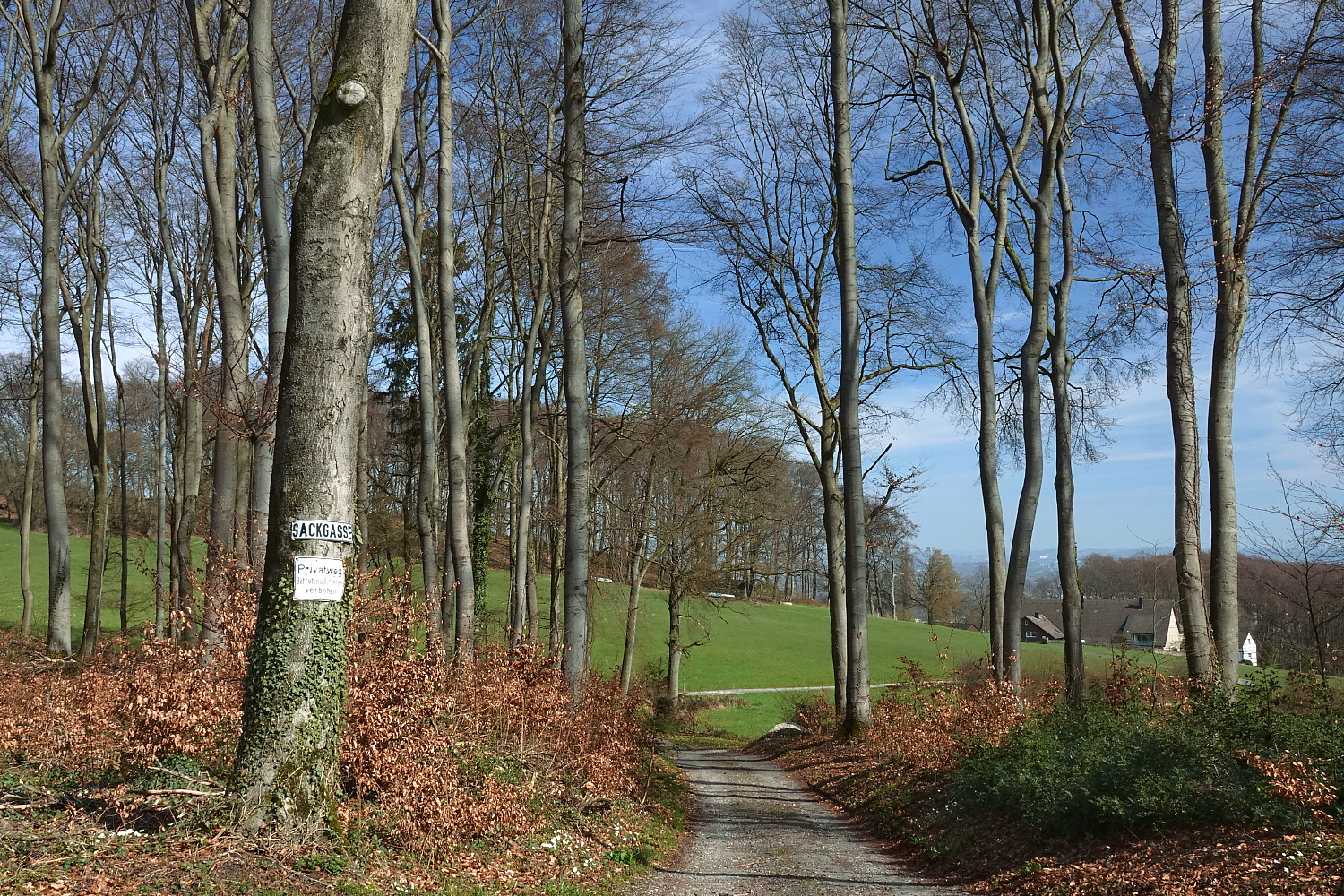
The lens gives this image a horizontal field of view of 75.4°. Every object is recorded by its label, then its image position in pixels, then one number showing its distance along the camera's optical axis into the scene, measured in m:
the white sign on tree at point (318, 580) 5.78
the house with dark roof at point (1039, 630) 81.31
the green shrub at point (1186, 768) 6.80
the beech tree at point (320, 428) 5.69
